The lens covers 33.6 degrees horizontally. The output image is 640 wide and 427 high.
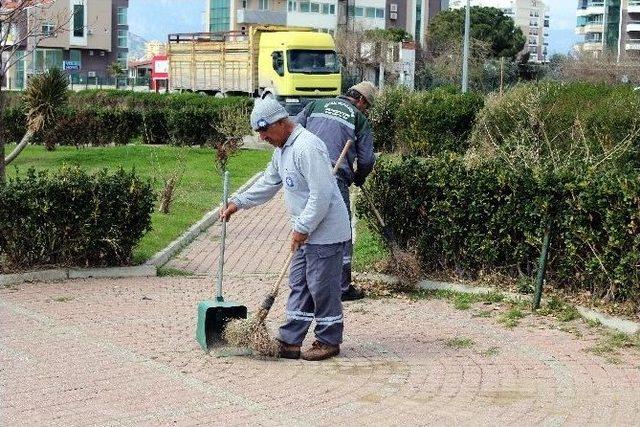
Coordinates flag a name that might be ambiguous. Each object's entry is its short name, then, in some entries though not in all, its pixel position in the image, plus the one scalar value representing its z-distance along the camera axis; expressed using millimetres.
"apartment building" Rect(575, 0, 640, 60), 107375
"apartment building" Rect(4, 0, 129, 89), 82581
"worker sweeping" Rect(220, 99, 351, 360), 6809
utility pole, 34906
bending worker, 8633
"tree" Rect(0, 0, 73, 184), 12815
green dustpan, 7195
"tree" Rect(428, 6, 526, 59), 72562
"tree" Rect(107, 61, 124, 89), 79762
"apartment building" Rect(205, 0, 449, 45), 84044
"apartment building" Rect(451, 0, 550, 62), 166750
